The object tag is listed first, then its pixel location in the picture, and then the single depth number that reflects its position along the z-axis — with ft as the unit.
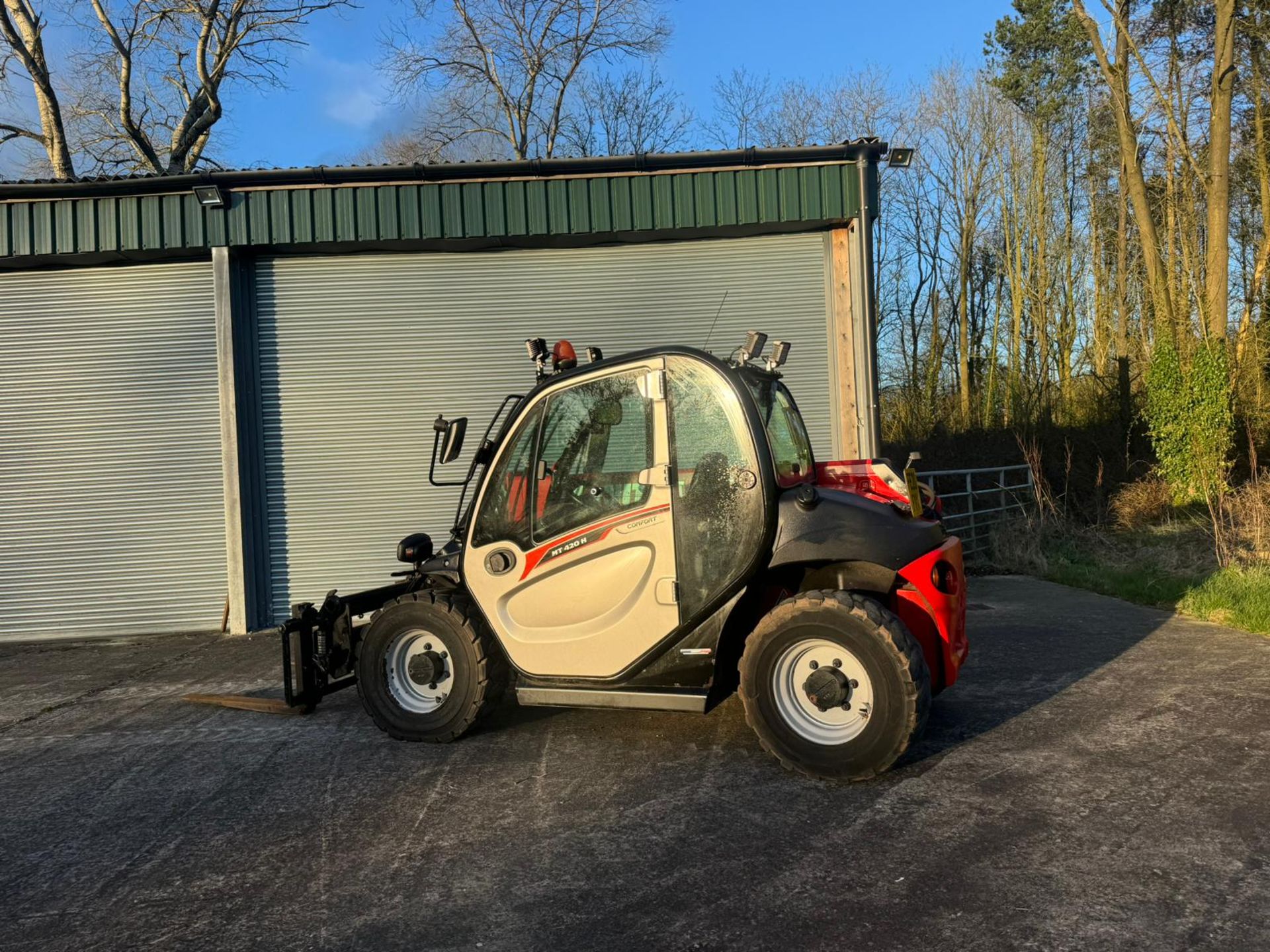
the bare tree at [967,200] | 85.66
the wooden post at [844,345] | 31.78
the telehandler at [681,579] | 14.26
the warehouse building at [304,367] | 31.89
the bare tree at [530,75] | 84.38
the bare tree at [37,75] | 58.29
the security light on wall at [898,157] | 30.96
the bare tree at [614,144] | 88.38
